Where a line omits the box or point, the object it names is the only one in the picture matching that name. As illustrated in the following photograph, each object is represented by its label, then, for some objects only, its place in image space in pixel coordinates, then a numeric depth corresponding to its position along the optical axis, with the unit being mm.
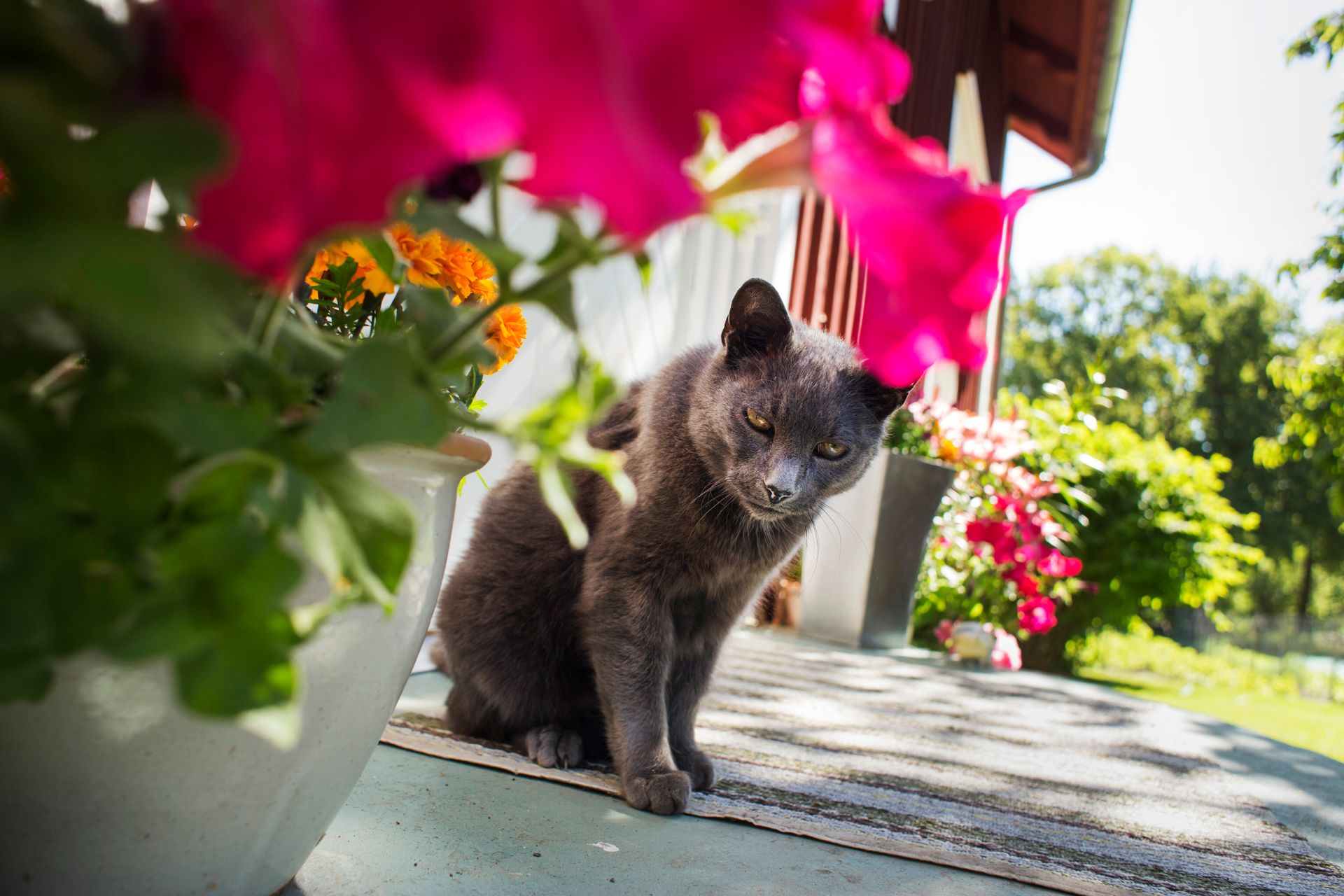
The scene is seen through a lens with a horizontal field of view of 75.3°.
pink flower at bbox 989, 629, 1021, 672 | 3443
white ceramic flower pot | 507
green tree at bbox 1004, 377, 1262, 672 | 5574
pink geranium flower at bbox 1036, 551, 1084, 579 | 3490
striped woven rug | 1181
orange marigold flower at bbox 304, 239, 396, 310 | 640
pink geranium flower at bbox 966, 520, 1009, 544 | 3598
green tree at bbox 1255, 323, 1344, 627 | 4074
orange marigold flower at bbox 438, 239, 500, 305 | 763
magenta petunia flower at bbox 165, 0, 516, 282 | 230
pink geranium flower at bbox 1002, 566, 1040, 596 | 3586
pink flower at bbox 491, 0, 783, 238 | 225
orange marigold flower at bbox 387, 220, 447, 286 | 719
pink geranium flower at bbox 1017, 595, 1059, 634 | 3588
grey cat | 1368
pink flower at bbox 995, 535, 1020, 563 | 3561
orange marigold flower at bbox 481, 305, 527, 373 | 888
